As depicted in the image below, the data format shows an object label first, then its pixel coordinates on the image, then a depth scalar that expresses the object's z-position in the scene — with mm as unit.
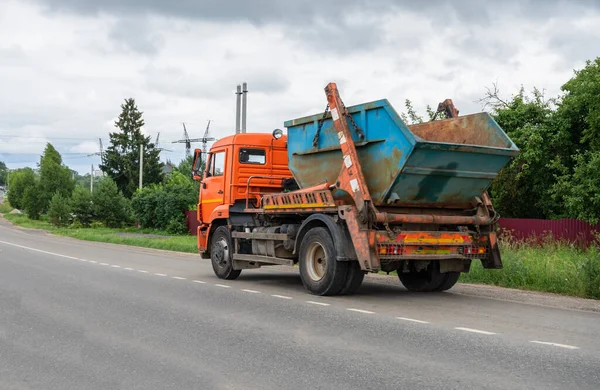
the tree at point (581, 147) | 20875
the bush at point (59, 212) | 52406
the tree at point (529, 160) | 23406
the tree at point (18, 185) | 92562
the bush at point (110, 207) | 48500
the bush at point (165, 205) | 38562
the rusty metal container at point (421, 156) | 9930
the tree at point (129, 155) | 75812
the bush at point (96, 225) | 48612
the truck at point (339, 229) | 10172
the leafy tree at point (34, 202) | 73312
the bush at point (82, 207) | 48906
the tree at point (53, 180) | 73188
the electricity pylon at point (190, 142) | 75812
